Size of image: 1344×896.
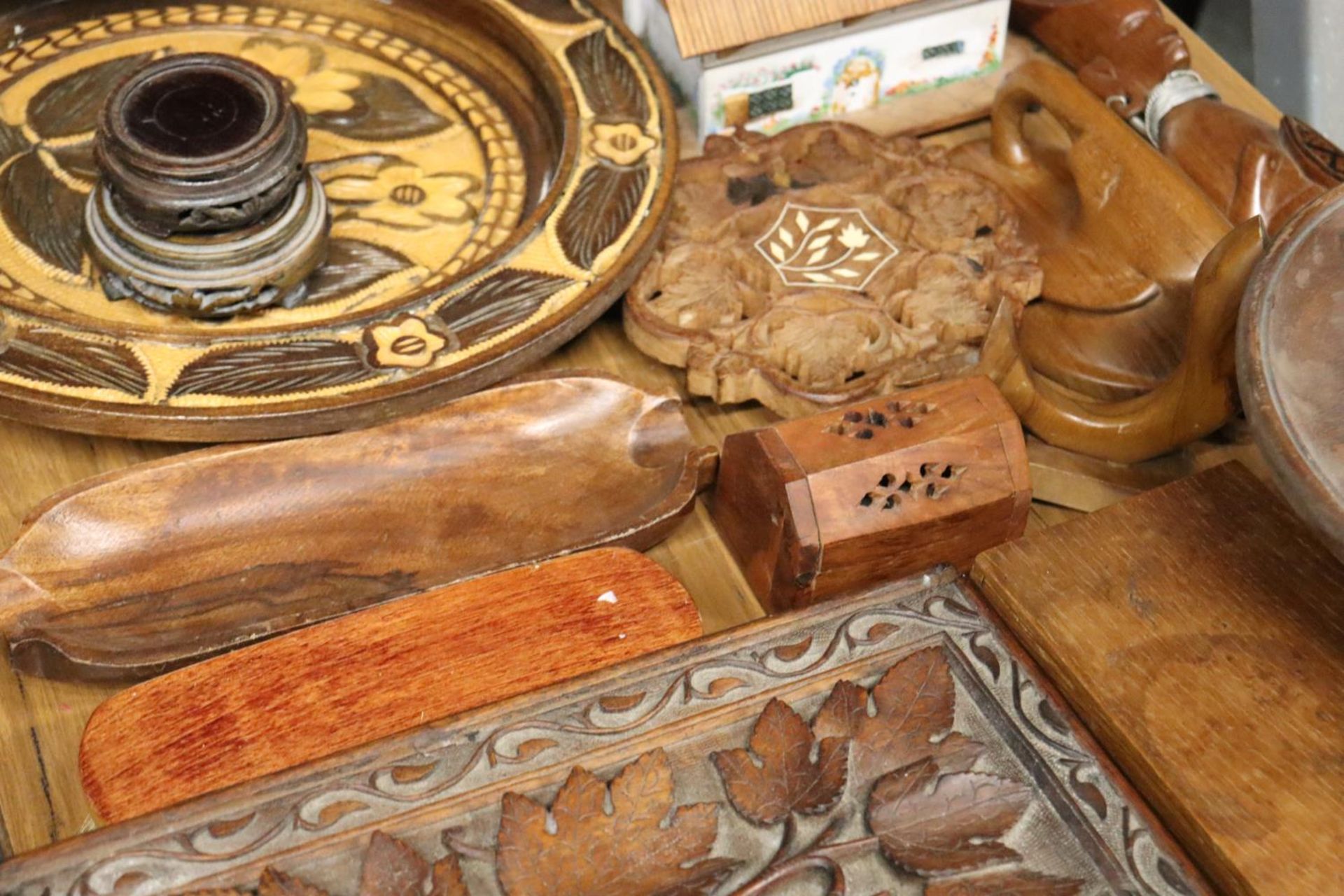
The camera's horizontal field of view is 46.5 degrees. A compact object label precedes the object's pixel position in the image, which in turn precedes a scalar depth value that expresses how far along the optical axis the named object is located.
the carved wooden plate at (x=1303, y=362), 1.04
